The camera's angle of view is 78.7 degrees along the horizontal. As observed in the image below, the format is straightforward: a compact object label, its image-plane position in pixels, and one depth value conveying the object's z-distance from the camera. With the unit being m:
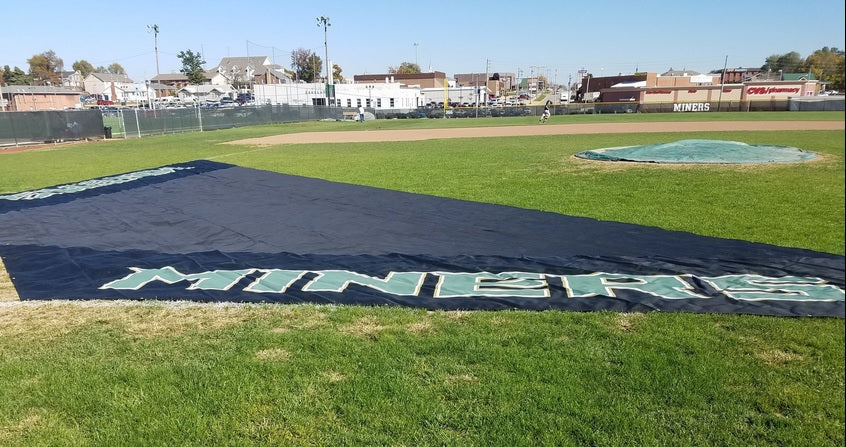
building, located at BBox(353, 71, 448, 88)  106.44
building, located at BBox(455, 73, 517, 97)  129.65
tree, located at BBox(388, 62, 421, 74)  153.80
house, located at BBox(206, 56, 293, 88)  97.94
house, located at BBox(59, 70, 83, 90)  119.25
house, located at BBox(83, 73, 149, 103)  106.38
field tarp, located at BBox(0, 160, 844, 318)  5.32
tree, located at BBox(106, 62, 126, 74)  151.93
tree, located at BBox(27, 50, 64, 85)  112.99
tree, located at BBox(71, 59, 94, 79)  146.88
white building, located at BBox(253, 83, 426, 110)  67.25
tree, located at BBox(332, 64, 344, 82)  108.70
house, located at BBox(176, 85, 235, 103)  90.44
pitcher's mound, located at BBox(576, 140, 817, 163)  13.15
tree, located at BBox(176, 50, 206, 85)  107.51
